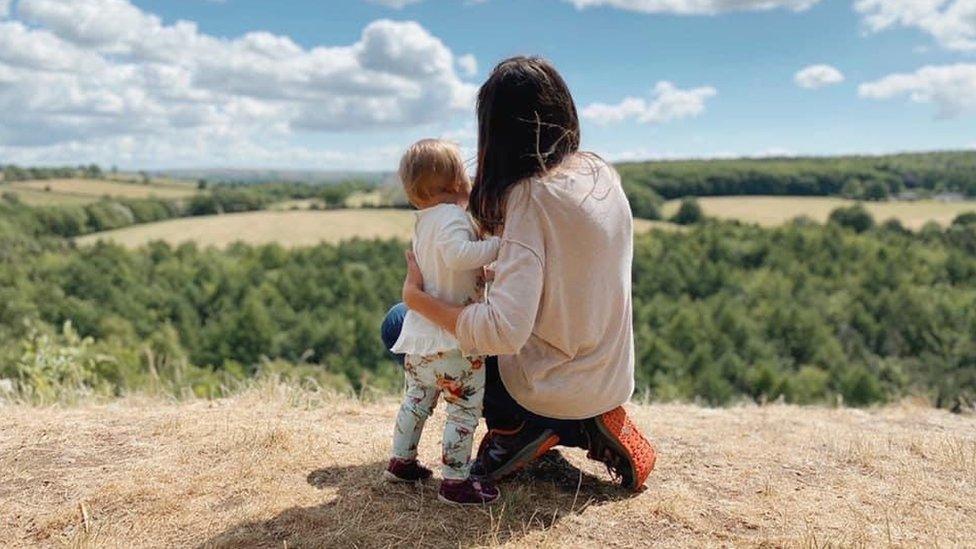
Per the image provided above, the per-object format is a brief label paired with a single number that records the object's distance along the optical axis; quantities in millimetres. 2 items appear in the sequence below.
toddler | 2924
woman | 2814
